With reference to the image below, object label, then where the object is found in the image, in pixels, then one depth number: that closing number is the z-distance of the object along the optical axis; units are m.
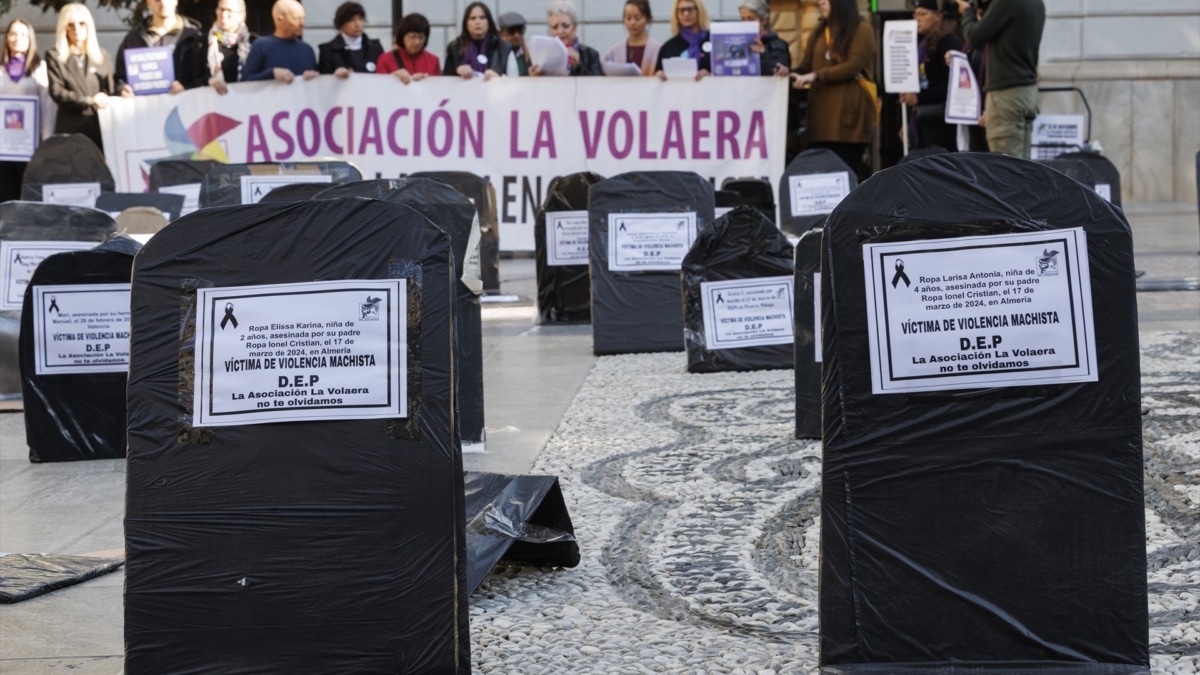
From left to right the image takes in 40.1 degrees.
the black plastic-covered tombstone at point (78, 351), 6.50
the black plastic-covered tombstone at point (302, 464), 3.32
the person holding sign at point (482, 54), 14.27
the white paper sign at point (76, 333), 6.51
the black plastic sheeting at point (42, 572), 4.42
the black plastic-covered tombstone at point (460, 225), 5.95
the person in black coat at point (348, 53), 14.35
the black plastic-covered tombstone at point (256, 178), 8.28
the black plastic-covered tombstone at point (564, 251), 10.34
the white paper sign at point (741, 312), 8.28
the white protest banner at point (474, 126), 14.15
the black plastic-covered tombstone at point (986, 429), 3.28
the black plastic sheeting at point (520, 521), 4.35
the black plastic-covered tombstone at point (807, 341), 6.20
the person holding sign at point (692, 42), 13.87
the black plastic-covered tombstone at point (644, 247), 9.32
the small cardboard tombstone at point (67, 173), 12.54
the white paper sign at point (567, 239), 10.30
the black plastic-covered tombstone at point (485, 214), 11.73
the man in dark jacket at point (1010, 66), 12.43
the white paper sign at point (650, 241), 9.32
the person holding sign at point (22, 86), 14.04
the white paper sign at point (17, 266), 7.77
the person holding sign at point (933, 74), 14.15
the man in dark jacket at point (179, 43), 14.20
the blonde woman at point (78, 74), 13.75
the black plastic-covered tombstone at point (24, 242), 7.78
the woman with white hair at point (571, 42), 14.33
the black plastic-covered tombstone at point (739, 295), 8.28
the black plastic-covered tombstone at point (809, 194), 11.03
